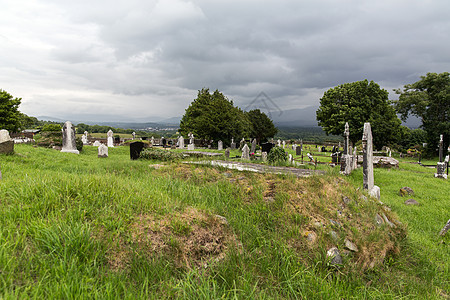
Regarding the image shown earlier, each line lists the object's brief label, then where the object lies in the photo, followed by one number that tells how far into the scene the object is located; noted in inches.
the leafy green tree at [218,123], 1268.5
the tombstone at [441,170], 571.7
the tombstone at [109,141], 1090.0
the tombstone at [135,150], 506.9
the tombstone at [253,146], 1090.5
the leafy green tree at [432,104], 1162.6
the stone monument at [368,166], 334.6
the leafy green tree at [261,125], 2320.4
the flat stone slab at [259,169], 295.9
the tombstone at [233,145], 1301.7
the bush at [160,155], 440.8
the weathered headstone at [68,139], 666.8
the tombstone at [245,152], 800.3
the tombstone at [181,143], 1252.0
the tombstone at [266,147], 823.7
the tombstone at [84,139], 1218.6
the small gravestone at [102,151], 667.4
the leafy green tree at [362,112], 1206.4
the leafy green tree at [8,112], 1184.1
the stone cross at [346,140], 593.9
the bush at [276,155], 576.4
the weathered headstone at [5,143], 373.7
